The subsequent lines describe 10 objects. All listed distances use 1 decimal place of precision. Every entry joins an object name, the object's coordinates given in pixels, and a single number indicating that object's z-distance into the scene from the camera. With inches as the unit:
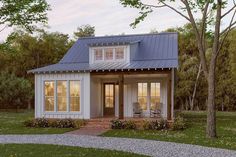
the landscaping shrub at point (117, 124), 752.7
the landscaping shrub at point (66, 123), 789.9
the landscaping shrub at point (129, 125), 751.1
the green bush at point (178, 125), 725.3
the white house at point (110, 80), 821.2
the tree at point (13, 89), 1438.2
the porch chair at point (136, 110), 877.2
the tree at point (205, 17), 618.8
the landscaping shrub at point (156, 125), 732.7
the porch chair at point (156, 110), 856.9
